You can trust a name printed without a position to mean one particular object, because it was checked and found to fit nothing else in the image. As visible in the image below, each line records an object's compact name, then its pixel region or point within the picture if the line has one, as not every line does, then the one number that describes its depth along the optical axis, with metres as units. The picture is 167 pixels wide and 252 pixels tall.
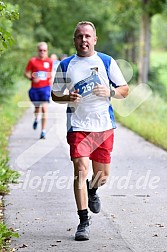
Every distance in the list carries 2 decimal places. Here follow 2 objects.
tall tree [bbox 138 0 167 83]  27.22
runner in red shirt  15.94
